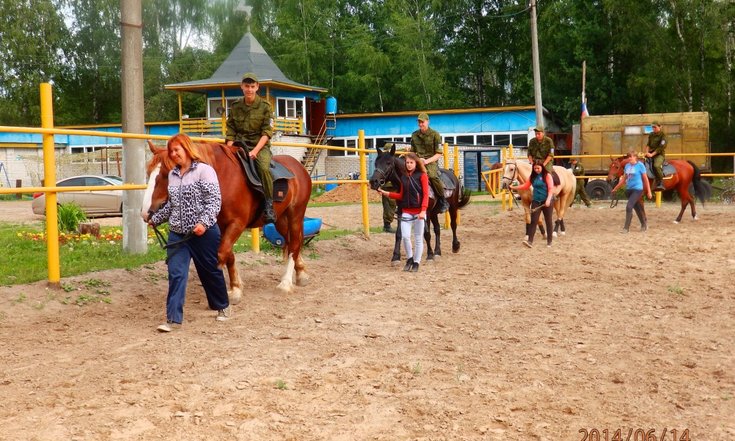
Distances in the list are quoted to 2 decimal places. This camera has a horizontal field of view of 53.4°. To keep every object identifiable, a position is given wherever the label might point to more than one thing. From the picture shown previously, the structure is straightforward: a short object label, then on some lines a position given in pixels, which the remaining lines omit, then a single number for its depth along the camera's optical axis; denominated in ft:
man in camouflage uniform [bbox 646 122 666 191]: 53.16
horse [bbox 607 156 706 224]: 52.95
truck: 79.71
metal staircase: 117.47
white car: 67.21
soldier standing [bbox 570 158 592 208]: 61.13
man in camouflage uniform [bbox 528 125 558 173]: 42.70
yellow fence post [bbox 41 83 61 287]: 21.44
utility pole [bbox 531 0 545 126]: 80.02
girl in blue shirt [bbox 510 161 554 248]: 38.19
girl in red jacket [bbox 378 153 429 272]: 30.14
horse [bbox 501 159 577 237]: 43.98
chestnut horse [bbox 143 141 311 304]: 19.33
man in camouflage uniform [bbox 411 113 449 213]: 34.23
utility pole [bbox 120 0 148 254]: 28.35
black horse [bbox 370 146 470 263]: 30.14
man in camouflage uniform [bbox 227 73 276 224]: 23.26
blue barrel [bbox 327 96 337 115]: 128.84
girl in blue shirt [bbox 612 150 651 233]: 45.70
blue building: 114.73
